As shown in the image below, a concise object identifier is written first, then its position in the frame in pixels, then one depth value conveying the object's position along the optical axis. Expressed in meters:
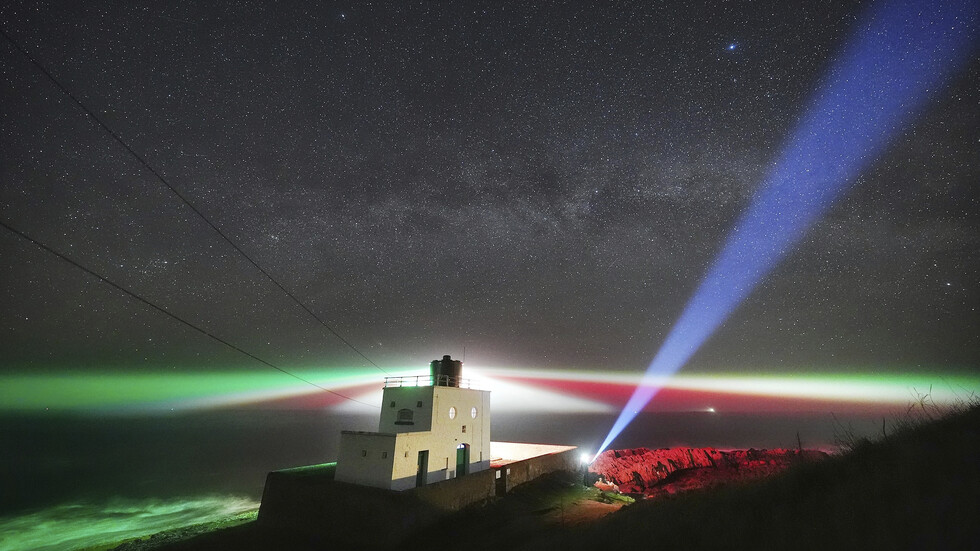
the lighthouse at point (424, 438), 17.55
